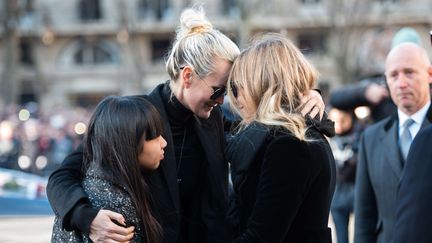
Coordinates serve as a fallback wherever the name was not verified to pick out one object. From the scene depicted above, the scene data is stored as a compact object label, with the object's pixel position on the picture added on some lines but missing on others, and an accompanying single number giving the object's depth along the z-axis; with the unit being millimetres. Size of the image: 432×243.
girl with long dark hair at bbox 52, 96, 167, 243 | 5125
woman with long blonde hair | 4807
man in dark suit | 7643
